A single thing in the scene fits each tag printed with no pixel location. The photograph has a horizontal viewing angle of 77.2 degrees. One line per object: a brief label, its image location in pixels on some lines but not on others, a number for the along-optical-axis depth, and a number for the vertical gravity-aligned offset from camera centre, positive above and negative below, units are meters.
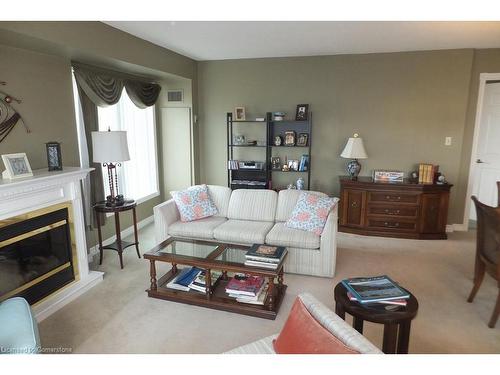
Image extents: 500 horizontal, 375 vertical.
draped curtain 3.31 +0.48
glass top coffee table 2.38 -1.00
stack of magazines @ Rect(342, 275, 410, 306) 1.68 -0.84
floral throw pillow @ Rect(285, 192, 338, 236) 3.07 -0.73
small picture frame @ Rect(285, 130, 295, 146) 4.58 +0.02
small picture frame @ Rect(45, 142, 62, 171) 2.60 -0.15
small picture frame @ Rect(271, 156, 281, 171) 4.80 -0.34
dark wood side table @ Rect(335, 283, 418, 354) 1.58 -0.90
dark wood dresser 4.00 -0.88
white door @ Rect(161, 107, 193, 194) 4.93 -0.14
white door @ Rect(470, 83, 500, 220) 4.29 -0.15
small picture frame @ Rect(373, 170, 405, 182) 4.18 -0.48
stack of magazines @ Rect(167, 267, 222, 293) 2.62 -1.20
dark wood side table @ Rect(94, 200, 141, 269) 3.12 -0.79
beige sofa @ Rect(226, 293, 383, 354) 1.16 -0.76
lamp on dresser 4.18 -0.17
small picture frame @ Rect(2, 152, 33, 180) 2.28 -0.21
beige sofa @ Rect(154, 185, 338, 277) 2.96 -0.90
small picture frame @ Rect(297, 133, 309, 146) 4.59 +0.01
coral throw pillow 1.18 -0.78
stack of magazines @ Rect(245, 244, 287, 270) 2.37 -0.89
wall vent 4.87 +0.67
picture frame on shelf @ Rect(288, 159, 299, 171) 4.68 -0.38
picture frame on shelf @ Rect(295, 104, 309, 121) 4.49 +0.39
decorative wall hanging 2.43 +0.18
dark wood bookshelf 4.60 -0.10
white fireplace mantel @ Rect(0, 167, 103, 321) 2.20 -0.48
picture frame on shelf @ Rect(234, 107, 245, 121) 4.75 +0.39
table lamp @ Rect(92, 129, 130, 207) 3.02 -0.07
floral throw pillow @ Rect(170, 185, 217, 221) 3.44 -0.72
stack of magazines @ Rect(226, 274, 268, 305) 2.45 -1.18
